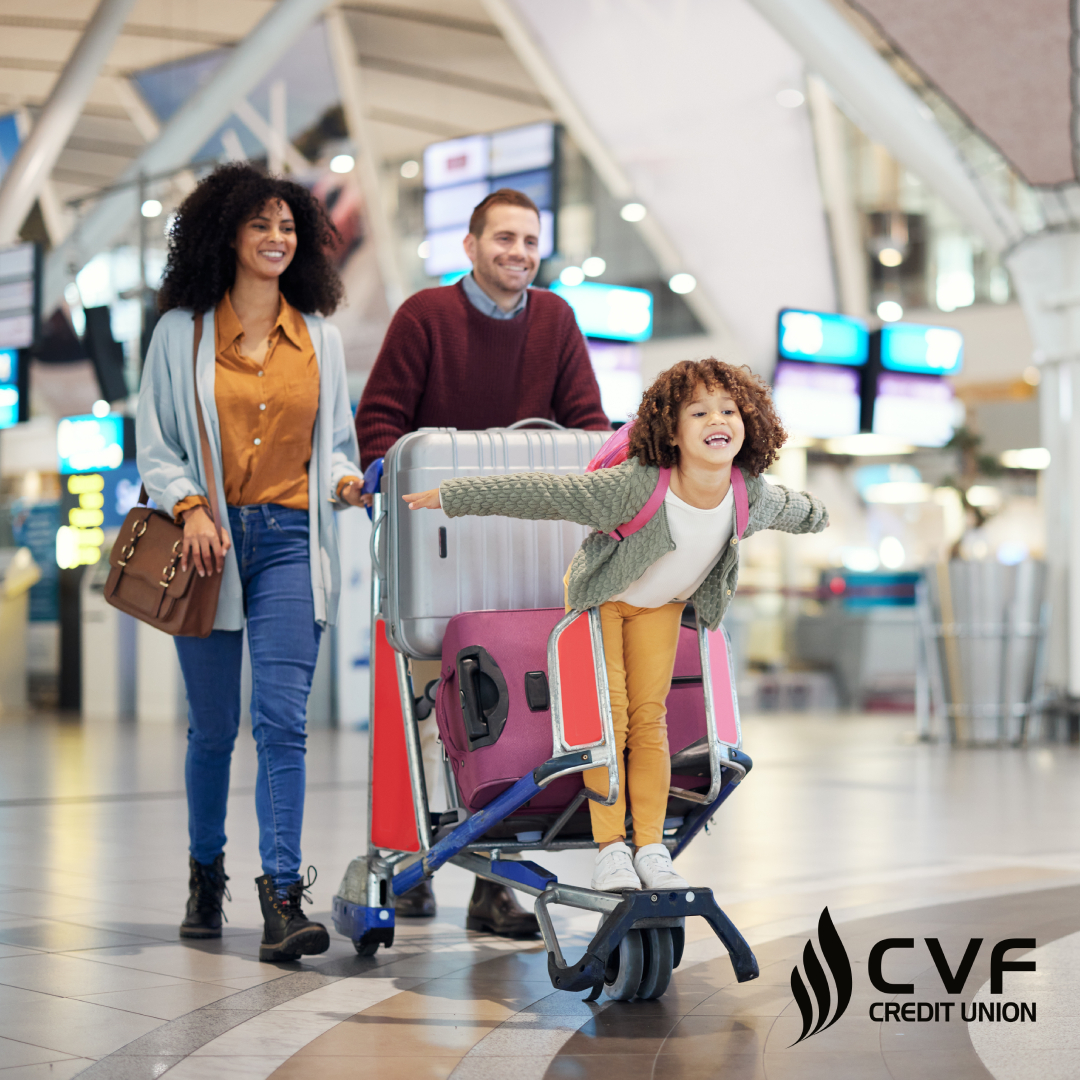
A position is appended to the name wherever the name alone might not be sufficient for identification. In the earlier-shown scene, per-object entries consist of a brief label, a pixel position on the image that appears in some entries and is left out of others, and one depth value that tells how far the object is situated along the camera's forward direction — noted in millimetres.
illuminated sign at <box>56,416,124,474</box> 15547
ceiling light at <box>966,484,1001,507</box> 24172
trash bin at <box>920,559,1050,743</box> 10742
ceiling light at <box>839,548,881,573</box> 21197
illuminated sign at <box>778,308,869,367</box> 14117
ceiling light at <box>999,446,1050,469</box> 24016
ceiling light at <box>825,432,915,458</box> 16408
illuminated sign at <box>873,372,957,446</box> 15036
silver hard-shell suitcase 3383
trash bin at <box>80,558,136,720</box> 15195
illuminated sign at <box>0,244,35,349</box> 13203
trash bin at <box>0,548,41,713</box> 16344
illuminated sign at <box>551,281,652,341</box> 13430
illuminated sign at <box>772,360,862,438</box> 14086
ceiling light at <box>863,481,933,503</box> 25641
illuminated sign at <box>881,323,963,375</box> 14953
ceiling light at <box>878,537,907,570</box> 21609
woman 3605
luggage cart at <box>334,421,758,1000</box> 2982
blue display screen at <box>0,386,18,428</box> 13297
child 3051
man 3896
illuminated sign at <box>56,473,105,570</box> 16391
